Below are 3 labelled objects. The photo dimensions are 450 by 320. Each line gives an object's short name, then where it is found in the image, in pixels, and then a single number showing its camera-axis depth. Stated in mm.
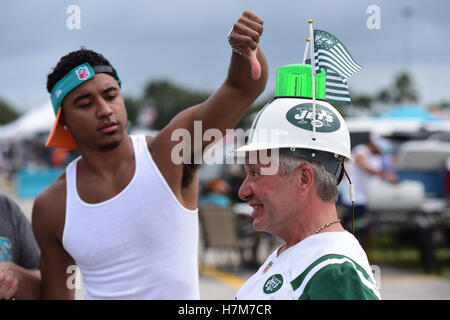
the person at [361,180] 7941
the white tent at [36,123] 23375
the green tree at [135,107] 66688
